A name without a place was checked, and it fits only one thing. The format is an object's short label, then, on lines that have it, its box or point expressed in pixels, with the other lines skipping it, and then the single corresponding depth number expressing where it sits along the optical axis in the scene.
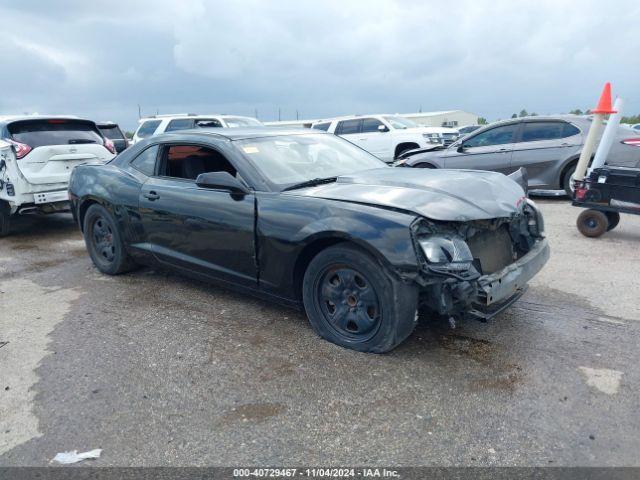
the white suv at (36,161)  7.08
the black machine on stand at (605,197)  6.06
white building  47.28
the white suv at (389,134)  13.78
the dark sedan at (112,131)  12.03
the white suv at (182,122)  12.86
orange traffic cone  6.84
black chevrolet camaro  3.13
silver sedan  8.52
